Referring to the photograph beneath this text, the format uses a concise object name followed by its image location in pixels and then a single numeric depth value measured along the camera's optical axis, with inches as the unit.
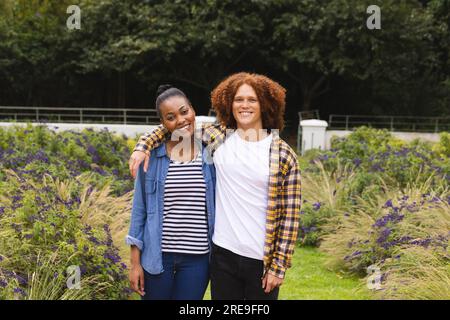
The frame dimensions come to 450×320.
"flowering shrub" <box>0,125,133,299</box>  171.3
